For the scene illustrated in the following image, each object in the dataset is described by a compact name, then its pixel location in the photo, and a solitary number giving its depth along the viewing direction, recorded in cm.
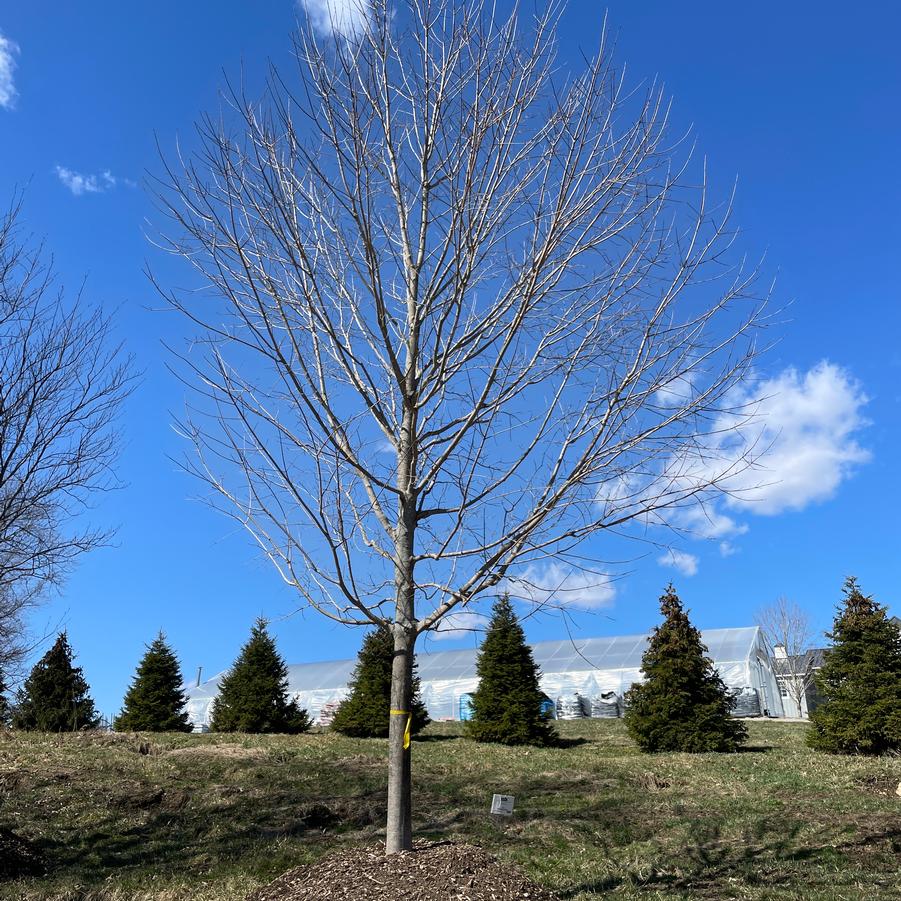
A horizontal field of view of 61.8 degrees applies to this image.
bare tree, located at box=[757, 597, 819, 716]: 3575
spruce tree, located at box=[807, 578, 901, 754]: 1406
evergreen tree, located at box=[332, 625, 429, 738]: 1702
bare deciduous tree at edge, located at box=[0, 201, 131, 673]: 795
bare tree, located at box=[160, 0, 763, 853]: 518
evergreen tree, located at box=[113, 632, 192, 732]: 1766
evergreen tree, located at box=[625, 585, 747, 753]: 1509
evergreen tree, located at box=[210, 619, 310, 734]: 1709
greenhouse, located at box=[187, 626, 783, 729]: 2964
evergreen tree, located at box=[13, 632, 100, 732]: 1753
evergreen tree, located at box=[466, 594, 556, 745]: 1653
